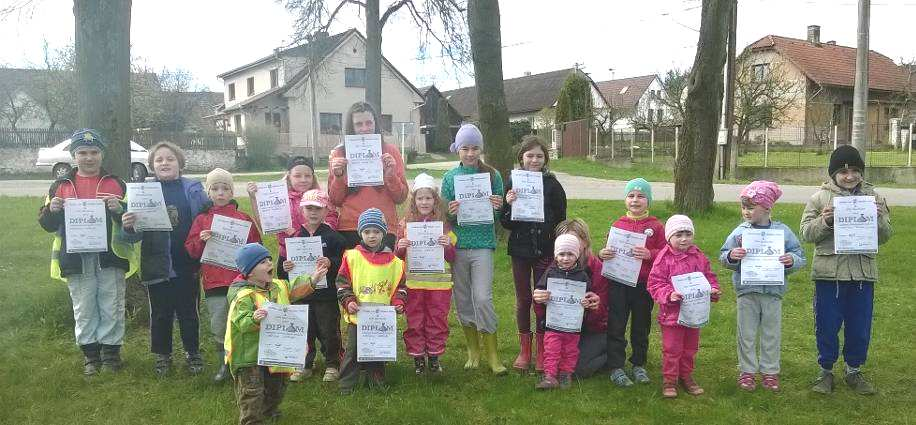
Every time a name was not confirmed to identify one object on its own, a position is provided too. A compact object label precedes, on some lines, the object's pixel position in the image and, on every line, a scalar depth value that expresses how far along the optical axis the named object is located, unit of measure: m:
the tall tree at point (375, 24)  17.56
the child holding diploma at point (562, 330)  4.78
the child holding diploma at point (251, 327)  4.05
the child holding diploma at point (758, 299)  4.68
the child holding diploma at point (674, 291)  4.65
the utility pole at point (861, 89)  12.48
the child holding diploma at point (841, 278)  4.64
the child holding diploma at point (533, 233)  5.19
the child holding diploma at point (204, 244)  5.01
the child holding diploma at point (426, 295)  5.02
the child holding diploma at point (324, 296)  4.93
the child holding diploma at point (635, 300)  4.91
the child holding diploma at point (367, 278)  4.68
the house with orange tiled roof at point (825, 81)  36.03
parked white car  23.23
